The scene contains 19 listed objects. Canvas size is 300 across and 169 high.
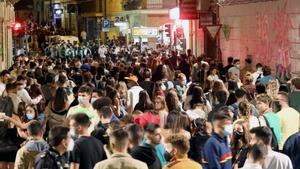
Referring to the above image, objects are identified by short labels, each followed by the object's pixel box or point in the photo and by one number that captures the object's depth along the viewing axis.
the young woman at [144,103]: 12.95
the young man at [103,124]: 9.88
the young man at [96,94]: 13.36
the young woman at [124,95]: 15.16
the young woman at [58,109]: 12.51
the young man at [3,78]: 17.13
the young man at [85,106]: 11.75
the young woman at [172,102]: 12.61
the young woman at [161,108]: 11.92
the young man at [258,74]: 18.62
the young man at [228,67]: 22.69
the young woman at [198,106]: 12.12
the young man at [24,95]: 15.02
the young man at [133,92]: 15.16
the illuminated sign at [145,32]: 42.00
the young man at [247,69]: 21.36
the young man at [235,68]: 20.93
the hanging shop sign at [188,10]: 34.56
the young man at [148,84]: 16.88
